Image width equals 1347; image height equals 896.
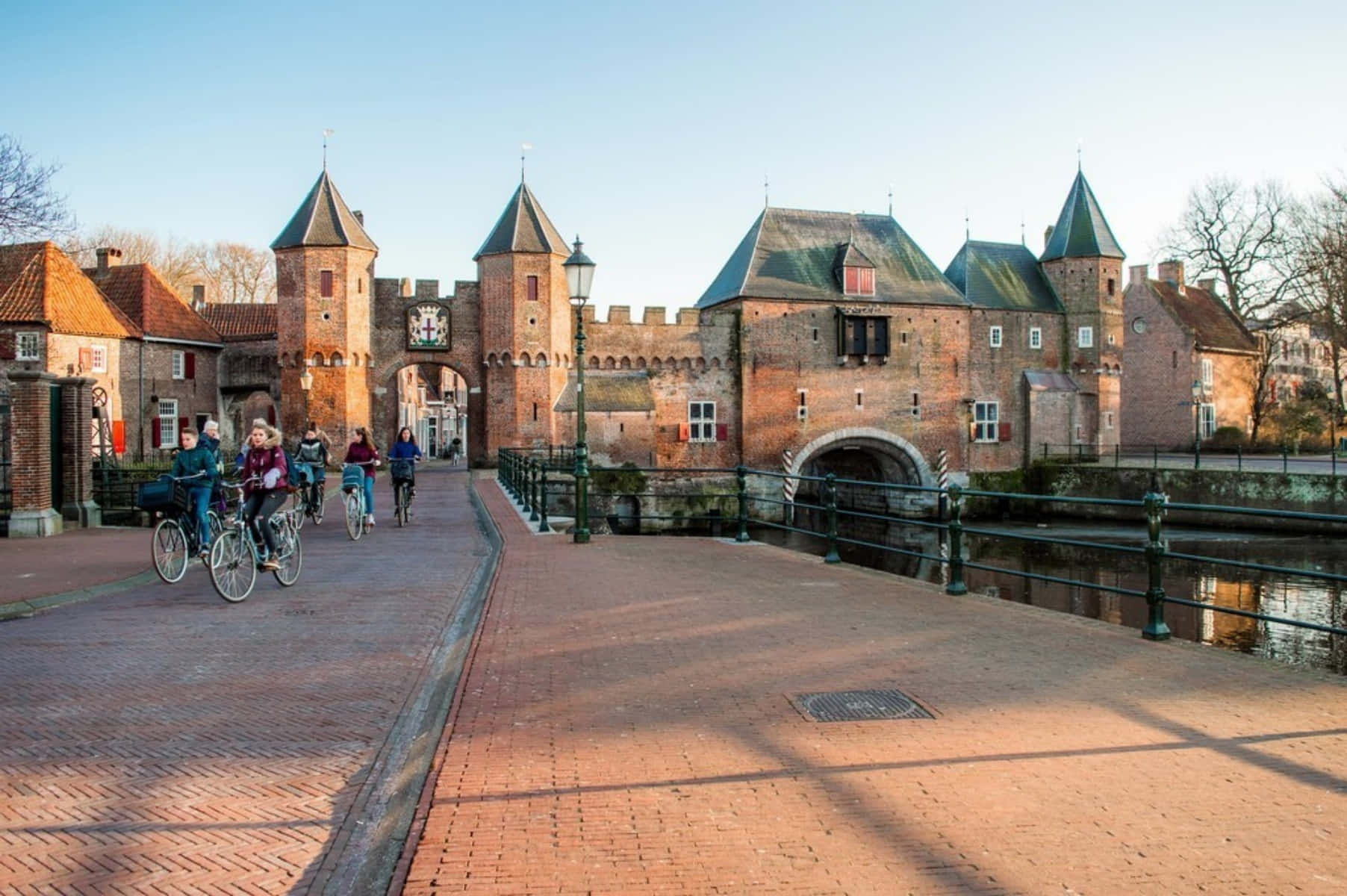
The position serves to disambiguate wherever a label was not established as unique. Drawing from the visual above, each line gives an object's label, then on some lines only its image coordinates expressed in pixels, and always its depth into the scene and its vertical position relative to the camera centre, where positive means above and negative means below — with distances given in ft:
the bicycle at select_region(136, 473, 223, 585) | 32.60 -3.00
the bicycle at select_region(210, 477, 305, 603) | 28.55 -3.60
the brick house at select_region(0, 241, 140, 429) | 108.06 +12.02
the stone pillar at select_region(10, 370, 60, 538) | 47.16 -0.97
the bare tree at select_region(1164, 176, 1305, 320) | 152.87 +26.98
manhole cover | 16.66 -4.58
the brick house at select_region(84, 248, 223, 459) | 121.90 +8.84
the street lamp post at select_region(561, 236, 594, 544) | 44.11 +4.97
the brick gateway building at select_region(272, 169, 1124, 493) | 124.67 +10.97
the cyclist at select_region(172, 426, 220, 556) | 34.42 -1.33
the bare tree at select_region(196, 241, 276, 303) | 191.31 +29.58
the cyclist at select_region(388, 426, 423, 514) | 53.36 -0.97
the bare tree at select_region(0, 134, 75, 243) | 53.52 +11.85
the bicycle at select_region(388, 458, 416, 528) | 53.72 -2.67
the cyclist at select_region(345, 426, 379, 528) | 46.93 -0.82
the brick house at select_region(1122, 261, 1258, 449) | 162.91 +10.42
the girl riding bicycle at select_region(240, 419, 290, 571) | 30.17 -1.44
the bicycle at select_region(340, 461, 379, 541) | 45.96 -2.87
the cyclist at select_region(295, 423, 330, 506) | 51.42 -1.26
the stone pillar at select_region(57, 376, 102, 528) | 50.16 -0.77
